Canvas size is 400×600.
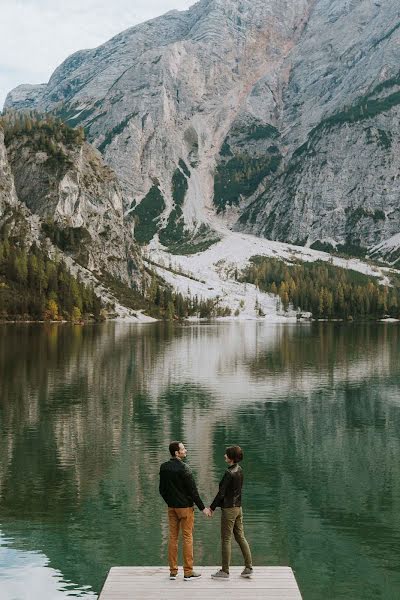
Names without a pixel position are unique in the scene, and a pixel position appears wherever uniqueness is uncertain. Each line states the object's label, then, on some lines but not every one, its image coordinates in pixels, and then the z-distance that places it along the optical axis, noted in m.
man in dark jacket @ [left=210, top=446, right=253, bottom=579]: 20.92
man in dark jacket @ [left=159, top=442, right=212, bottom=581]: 21.00
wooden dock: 19.09
